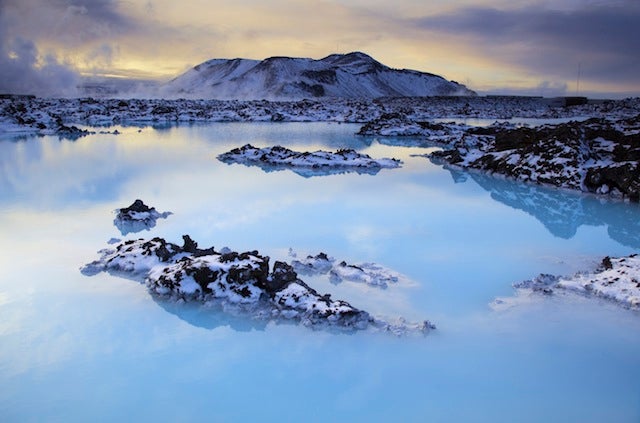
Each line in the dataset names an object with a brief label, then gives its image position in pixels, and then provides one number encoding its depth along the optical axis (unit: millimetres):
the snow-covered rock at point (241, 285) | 5891
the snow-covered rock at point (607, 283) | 6512
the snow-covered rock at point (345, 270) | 7199
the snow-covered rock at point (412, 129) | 31605
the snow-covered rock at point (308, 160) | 17656
